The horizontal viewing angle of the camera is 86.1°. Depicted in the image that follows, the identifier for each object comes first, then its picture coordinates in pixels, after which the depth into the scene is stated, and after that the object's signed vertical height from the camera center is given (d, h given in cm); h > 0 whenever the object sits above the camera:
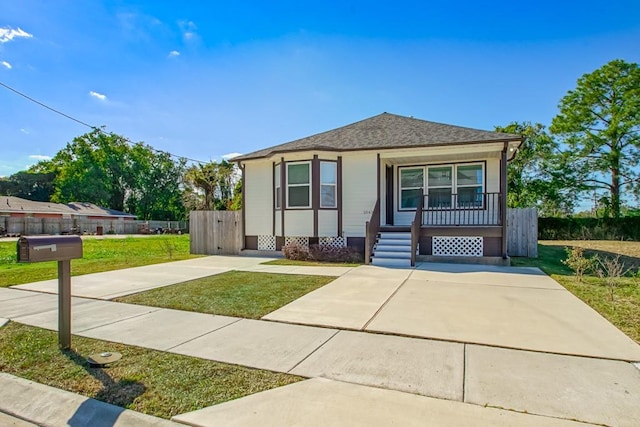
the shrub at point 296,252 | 1162 -127
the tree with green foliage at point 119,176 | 4622 +559
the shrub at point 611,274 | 586 -132
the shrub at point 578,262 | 732 -106
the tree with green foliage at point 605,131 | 2286 +584
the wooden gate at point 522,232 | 1202 -63
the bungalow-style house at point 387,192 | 1064 +82
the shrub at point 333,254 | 1110 -128
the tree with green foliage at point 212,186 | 3020 +284
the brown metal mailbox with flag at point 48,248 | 331 -33
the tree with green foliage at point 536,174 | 2486 +294
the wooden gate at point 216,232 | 1372 -68
